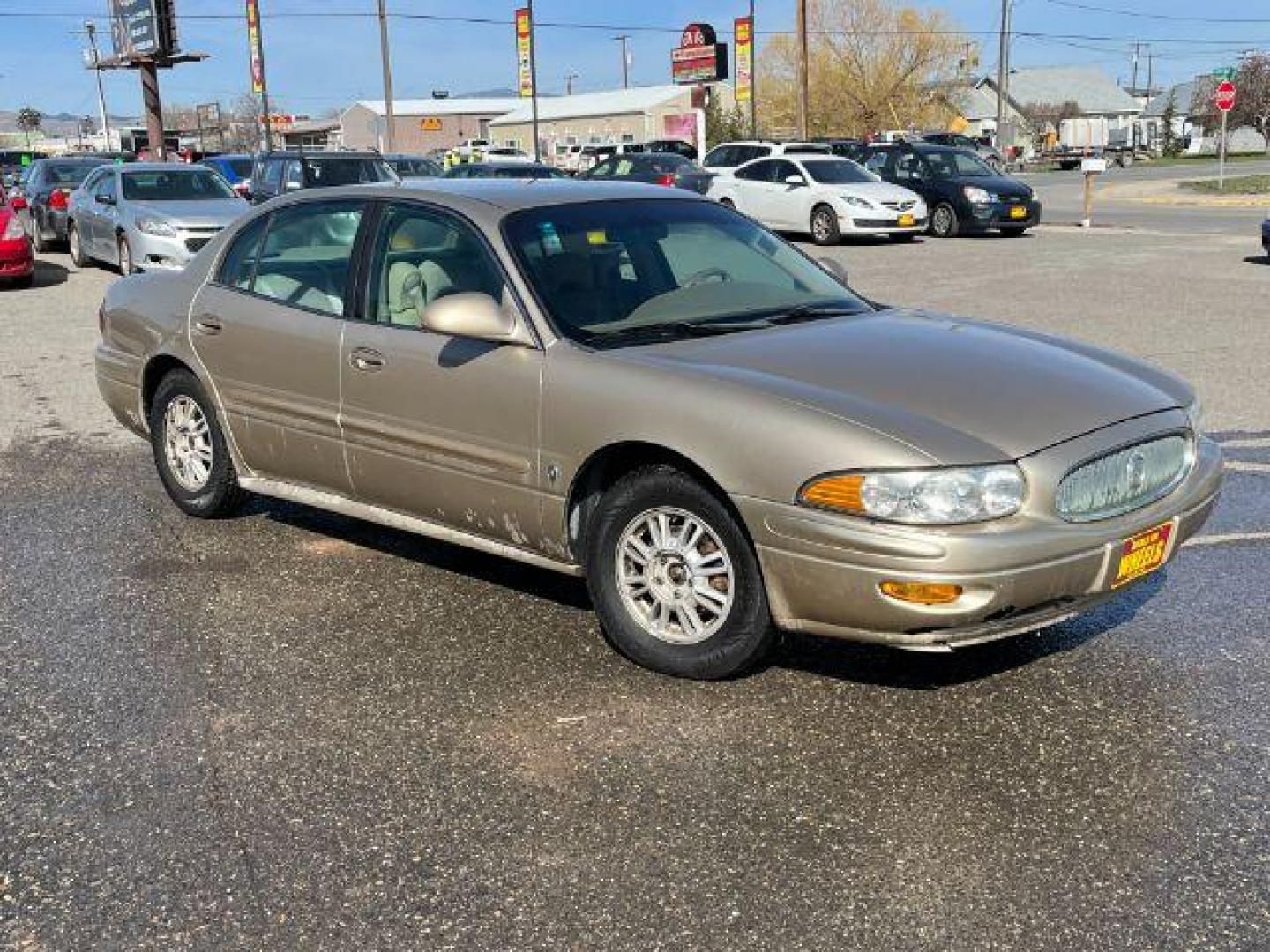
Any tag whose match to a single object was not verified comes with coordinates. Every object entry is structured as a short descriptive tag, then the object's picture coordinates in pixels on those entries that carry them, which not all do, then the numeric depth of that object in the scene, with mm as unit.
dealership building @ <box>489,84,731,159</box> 83250
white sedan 21484
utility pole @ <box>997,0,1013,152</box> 47575
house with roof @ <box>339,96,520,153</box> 105688
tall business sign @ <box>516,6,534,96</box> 53500
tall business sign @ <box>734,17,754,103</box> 50625
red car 16375
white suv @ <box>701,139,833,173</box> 24866
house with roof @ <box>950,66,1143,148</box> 102562
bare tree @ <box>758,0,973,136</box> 74375
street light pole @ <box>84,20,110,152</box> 100350
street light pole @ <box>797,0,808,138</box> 39312
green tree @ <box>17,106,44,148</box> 144625
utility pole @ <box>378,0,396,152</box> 46969
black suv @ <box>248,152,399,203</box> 19594
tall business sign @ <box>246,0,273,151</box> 49312
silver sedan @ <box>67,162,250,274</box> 15672
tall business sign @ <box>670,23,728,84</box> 54969
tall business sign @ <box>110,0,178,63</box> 33781
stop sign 27500
